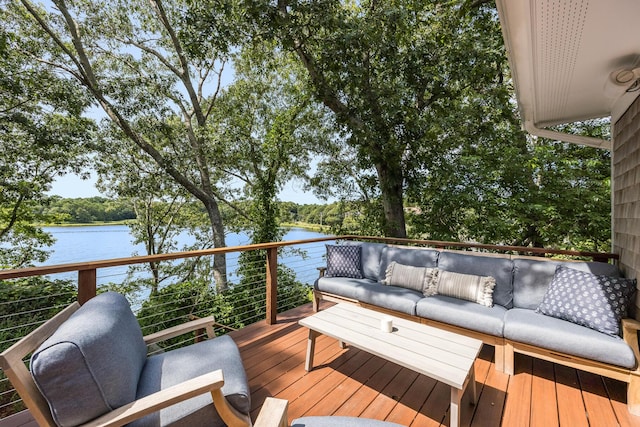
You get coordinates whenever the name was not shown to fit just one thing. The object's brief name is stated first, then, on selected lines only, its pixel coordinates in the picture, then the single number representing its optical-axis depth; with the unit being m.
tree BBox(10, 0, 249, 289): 6.33
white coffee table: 1.67
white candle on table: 2.18
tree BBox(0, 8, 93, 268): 5.77
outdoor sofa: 2.07
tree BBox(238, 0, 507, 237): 4.79
